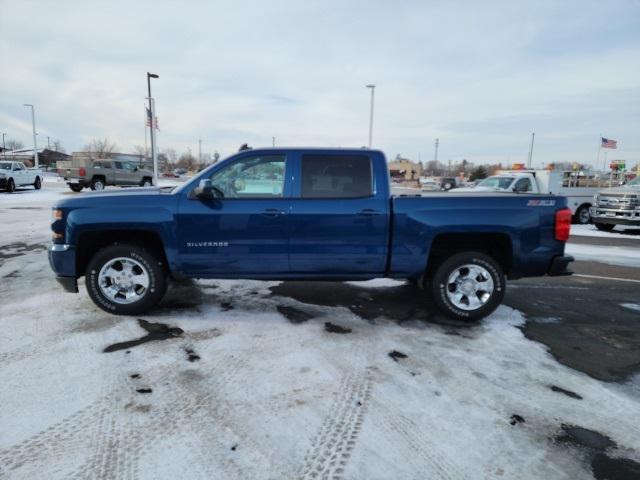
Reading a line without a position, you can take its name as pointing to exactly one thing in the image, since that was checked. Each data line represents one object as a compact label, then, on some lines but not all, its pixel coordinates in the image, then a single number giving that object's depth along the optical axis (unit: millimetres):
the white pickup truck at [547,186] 12820
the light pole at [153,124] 19969
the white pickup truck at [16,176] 21922
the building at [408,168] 101312
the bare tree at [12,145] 127050
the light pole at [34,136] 46681
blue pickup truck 4473
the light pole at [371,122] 31869
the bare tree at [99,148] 90688
